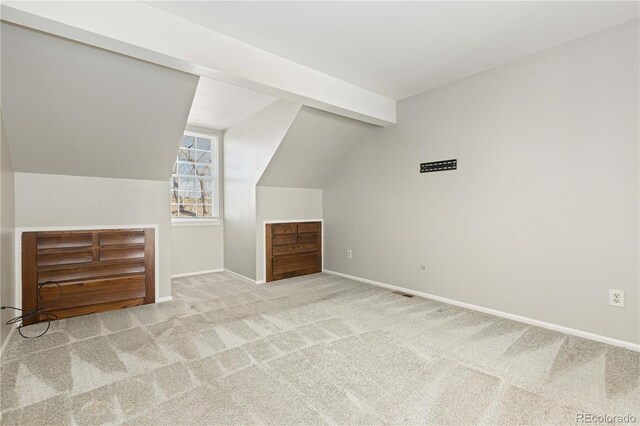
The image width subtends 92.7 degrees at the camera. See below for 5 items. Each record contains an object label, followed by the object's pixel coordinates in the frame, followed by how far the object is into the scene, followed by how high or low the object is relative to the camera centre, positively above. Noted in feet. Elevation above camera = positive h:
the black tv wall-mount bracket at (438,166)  10.98 +1.67
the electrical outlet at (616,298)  7.69 -2.23
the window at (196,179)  16.17 +1.72
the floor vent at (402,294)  12.26 -3.40
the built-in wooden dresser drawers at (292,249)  14.85 -1.99
